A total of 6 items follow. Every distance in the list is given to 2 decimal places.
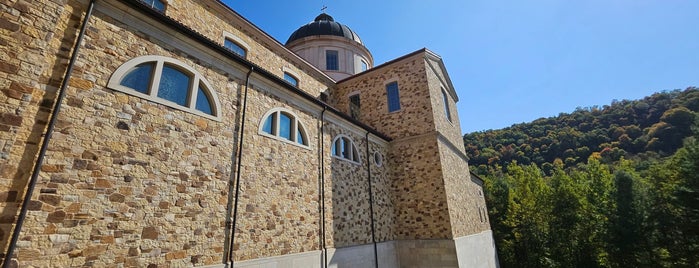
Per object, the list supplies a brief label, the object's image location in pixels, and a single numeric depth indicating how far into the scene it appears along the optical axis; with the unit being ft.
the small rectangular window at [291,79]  46.88
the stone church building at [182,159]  13.73
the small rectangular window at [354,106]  52.75
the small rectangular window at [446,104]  55.09
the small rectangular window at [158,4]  31.11
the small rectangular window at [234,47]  38.86
